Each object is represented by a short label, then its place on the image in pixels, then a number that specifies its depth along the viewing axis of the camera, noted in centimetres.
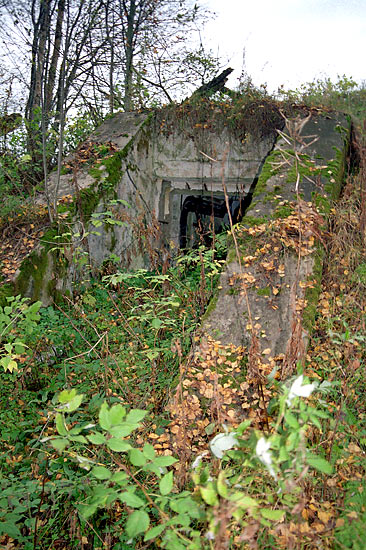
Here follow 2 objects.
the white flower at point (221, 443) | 120
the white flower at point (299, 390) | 107
